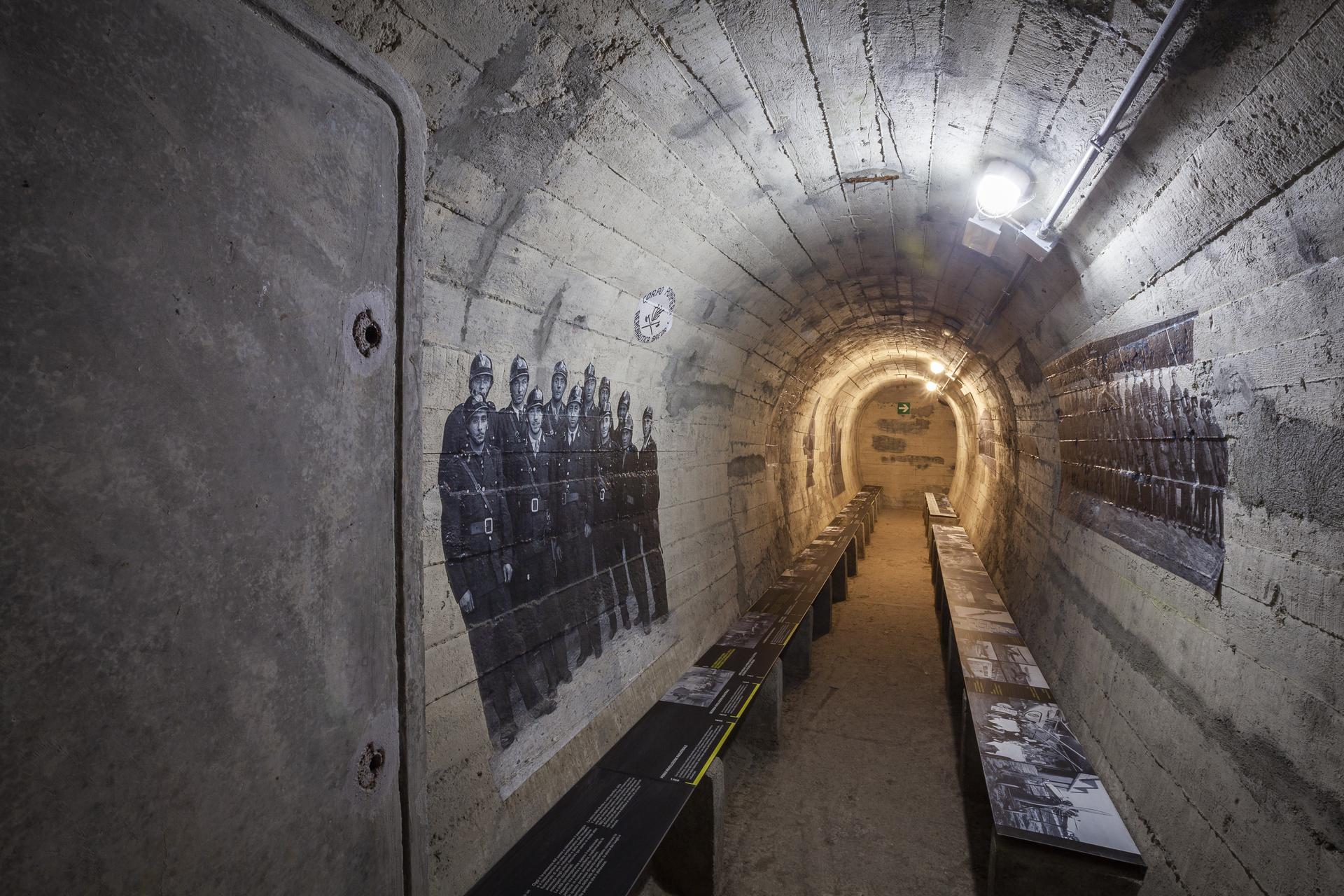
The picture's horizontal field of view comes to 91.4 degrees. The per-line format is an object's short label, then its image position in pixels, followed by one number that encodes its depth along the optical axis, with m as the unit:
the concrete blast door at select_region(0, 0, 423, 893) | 0.81
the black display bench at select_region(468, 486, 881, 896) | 2.89
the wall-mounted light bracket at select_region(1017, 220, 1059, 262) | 3.80
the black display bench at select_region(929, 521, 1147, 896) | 2.94
